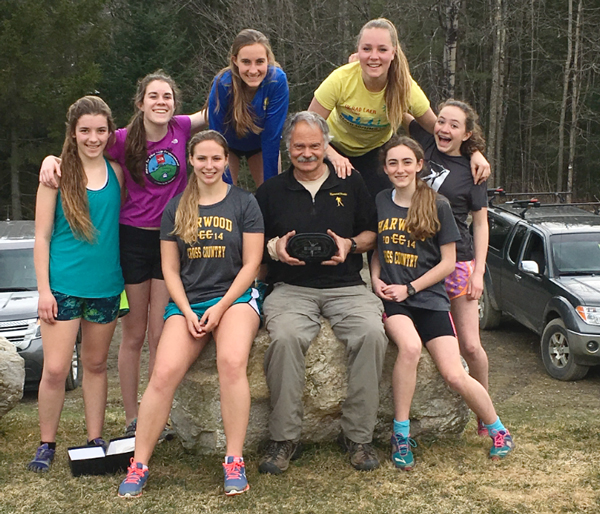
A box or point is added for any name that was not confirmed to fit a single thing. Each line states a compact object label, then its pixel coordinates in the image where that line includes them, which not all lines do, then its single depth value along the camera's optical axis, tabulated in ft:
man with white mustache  13.96
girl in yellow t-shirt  14.99
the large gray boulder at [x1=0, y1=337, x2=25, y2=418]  16.46
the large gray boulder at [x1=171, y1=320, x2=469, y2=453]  14.69
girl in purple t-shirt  14.55
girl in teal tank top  13.82
